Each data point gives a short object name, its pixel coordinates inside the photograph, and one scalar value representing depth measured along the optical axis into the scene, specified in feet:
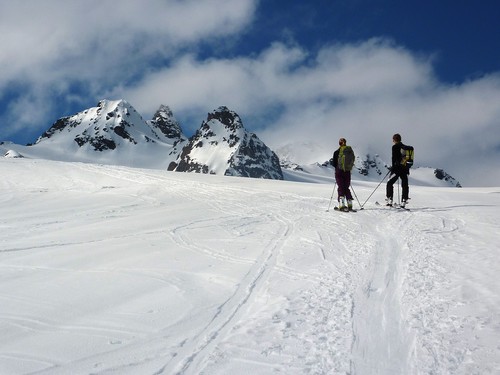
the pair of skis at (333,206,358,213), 40.88
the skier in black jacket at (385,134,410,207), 42.37
